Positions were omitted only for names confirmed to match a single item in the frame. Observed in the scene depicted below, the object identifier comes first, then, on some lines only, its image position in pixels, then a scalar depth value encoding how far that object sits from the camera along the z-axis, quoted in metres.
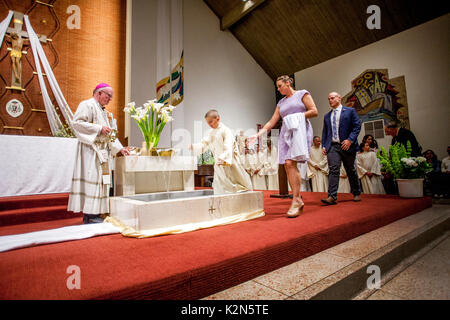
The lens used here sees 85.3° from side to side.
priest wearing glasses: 2.66
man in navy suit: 3.48
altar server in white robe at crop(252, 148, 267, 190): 7.57
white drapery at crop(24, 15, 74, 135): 5.09
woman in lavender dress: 2.58
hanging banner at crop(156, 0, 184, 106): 6.10
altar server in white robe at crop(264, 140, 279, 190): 7.49
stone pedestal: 3.22
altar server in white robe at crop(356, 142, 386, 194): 5.93
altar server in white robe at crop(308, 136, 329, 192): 6.68
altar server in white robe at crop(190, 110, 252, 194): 2.86
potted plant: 3.69
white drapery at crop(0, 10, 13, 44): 4.85
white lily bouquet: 3.18
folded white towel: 1.69
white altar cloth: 3.47
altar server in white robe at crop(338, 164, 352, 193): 6.39
